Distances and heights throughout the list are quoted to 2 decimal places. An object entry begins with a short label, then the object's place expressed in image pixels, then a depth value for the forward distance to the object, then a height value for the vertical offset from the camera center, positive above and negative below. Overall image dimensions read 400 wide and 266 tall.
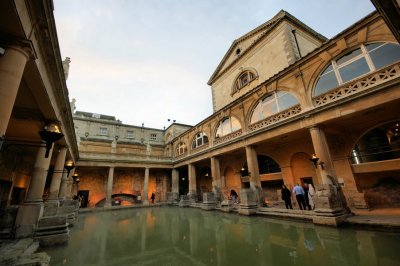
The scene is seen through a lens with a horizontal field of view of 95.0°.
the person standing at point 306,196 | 10.40 -0.61
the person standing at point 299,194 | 9.72 -0.43
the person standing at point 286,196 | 10.34 -0.54
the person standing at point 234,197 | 15.52 -0.67
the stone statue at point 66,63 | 8.22 +5.81
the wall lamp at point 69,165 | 9.46 +1.57
